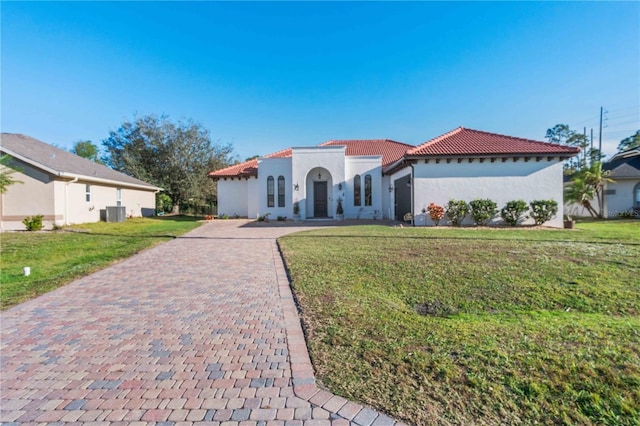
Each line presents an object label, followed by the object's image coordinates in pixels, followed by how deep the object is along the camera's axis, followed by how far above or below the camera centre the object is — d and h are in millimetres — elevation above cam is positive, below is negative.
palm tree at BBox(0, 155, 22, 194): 11882 +1708
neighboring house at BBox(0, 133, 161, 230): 15398 +1459
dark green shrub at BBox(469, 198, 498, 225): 14234 -8
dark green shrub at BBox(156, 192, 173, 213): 30266 +922
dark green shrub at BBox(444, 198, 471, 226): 14297 -46
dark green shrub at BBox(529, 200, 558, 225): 14047 -37
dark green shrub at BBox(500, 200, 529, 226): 14180 -162
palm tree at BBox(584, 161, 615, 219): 20109 +2106
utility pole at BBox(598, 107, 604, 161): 32825 +7138
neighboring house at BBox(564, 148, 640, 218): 20938 +1108
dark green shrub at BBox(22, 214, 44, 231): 14555 -483
